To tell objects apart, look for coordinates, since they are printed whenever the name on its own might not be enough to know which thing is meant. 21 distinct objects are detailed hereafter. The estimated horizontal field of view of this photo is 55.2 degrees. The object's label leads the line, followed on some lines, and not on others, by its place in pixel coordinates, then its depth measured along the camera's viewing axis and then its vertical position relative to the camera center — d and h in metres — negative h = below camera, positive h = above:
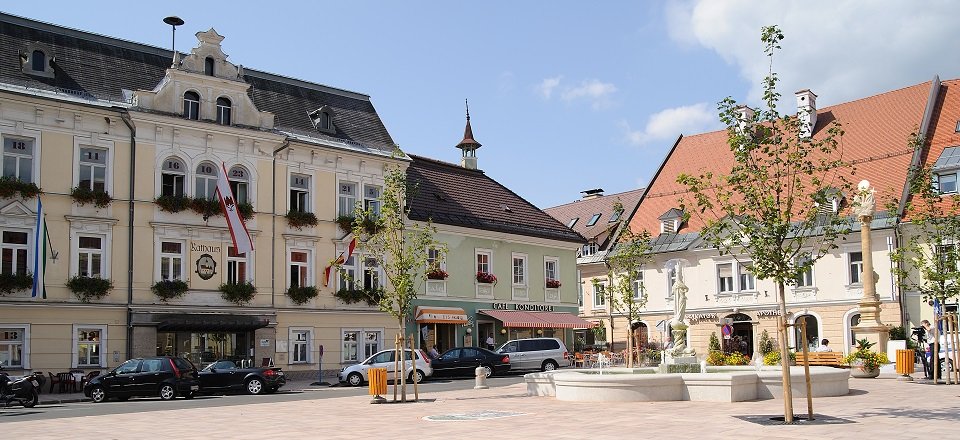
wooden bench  28.91 -1.56
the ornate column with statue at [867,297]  31.89 +0.42
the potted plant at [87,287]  31.48 +1.12
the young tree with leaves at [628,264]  36.88 +2.00
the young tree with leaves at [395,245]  24.31 +1.94
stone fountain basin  19.89 -1.66
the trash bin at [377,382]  23.09 -1.66
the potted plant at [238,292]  35.00 +0.97
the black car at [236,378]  29.44 -1.95
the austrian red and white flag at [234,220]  33.92 +3.61
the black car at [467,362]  37.12 -1.92
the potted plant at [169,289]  33.31 +1.07
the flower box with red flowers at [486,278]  44.50 +1.75
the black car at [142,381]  27.39 -1.86
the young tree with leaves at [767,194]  16.59 +2.14
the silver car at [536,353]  39.72 -1.73
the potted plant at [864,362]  27.52 -1.61
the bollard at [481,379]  28.70 -2.02
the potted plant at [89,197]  31.91 +4.28
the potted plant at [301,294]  37.07 +0.91
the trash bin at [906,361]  26.30 -1.50
